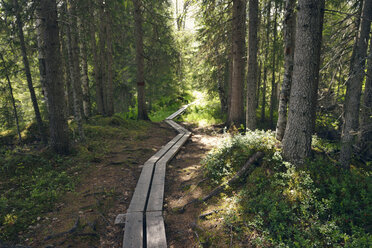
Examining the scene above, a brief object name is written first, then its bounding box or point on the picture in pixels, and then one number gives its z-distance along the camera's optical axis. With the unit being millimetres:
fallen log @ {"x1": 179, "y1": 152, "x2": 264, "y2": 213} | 5340
